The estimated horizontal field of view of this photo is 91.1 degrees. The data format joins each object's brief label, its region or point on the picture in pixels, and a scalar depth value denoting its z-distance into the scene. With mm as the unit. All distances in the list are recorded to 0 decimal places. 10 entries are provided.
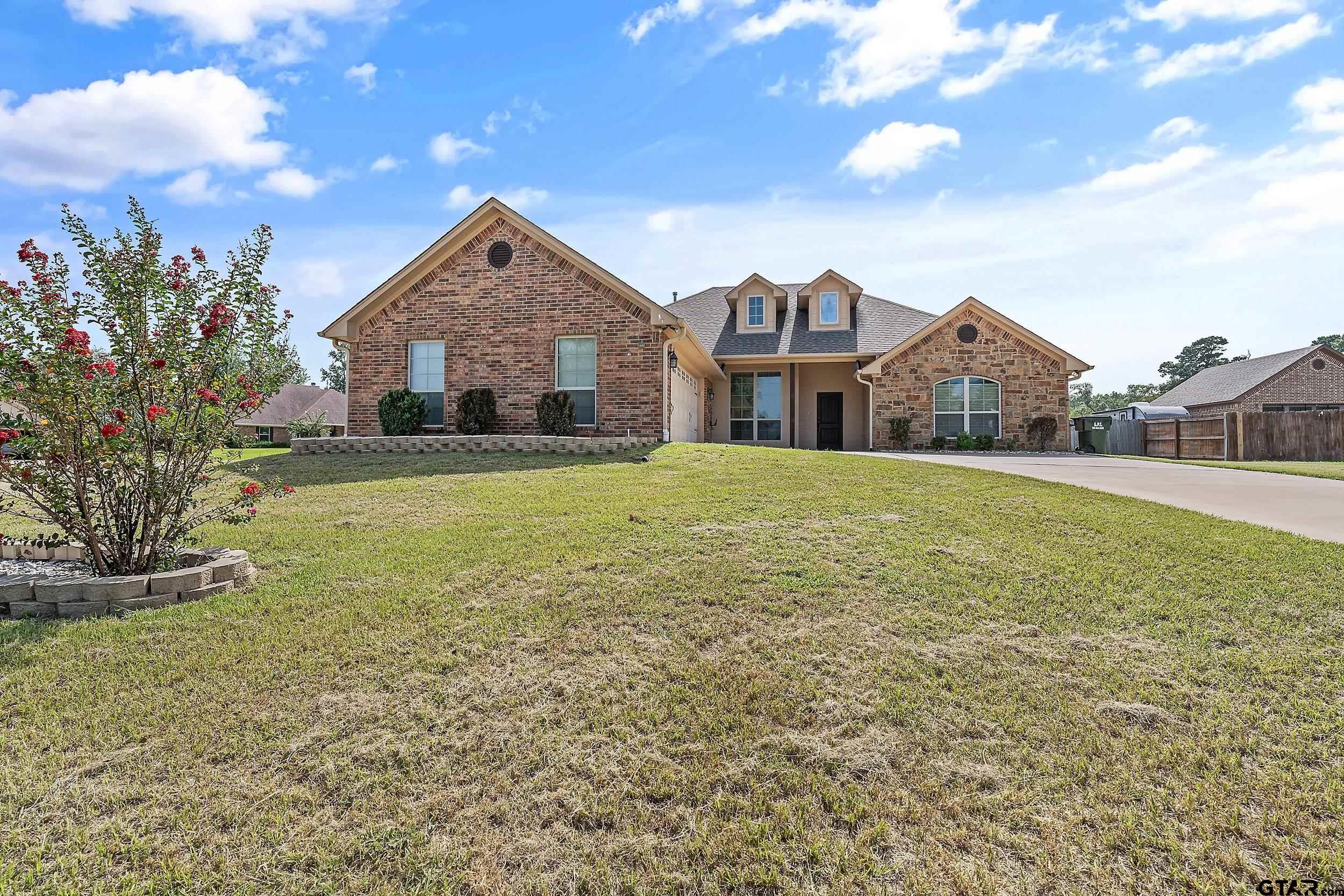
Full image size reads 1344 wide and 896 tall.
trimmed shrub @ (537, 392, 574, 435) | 13484
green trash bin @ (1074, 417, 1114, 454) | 21781
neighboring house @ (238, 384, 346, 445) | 38344
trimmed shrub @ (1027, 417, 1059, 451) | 18531
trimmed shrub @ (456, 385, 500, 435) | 13758
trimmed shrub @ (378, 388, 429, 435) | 13789
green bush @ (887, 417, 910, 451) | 18750
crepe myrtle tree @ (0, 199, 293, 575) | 4508
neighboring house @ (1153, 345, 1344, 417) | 27859
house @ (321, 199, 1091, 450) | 13602
